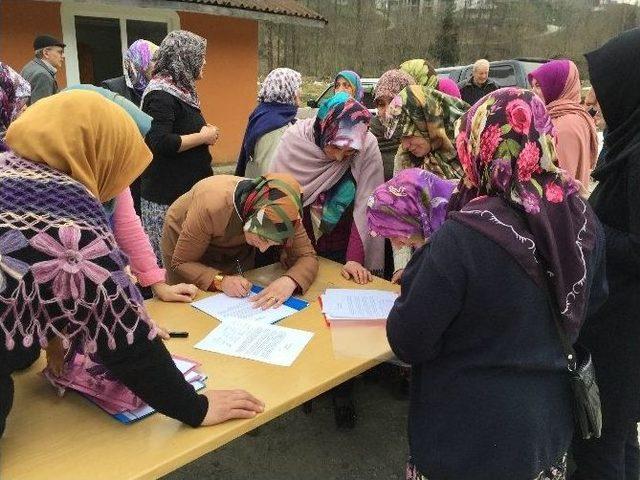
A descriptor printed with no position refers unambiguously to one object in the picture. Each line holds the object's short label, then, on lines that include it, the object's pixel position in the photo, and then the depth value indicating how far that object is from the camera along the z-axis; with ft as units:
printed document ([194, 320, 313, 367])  5.00
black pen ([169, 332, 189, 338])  5.33
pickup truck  25.70
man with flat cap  13.53
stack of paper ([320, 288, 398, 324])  5.84
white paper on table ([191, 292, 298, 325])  5.78
